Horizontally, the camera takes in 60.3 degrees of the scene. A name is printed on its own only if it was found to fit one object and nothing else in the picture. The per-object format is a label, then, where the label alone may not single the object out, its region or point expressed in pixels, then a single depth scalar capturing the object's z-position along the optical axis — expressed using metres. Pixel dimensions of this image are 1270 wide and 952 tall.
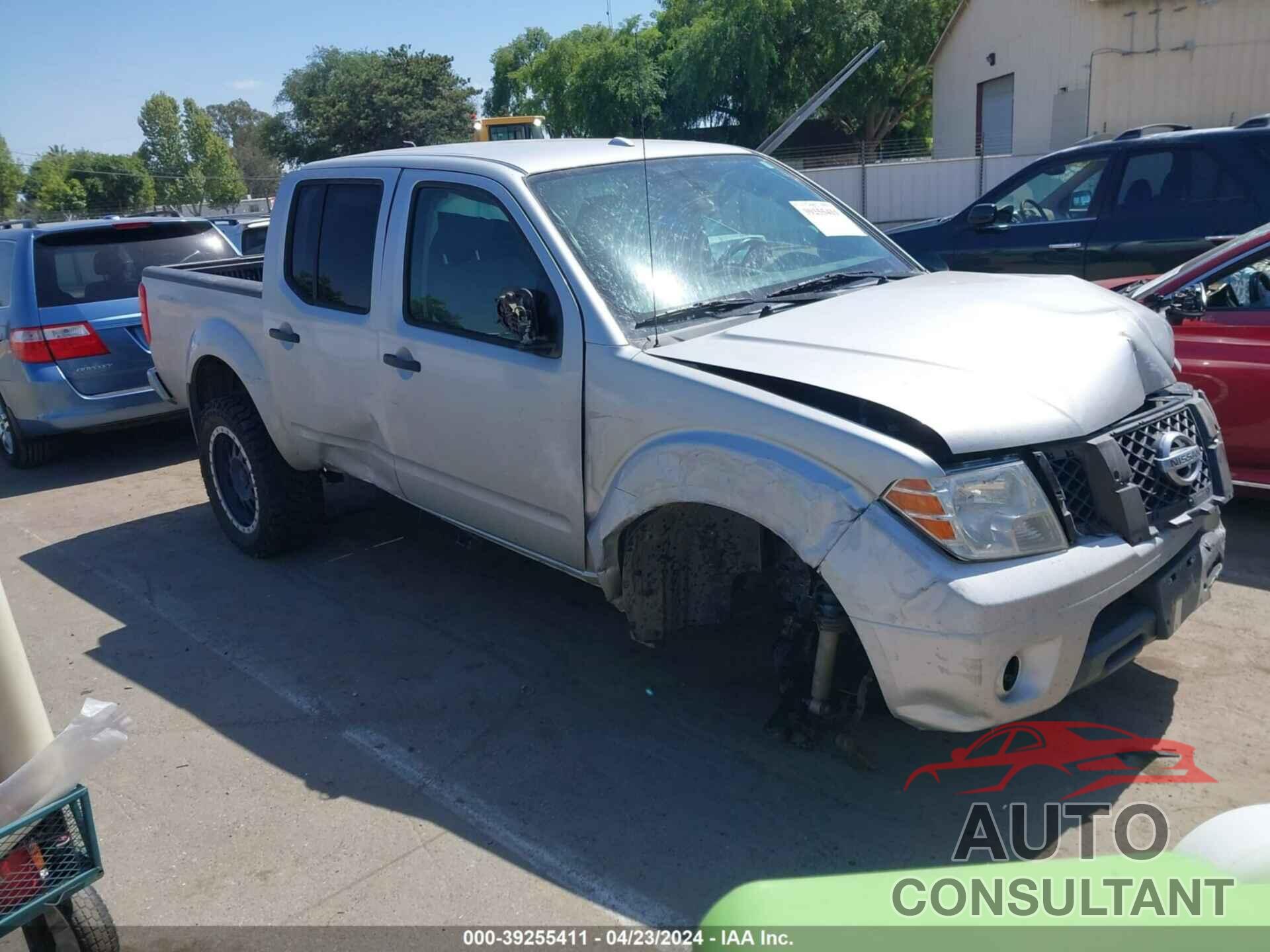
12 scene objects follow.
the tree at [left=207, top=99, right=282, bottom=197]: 89.00
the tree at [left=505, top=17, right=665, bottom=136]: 22.22
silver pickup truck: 2.97
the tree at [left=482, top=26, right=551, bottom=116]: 44.12
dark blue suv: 7.52
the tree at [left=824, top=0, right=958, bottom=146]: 36.31
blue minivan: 7.97
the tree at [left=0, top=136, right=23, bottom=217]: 52.75
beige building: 23.78
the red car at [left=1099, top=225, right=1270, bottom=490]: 5.18
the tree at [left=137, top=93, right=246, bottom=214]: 62.94
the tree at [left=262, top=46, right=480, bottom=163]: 50.06
